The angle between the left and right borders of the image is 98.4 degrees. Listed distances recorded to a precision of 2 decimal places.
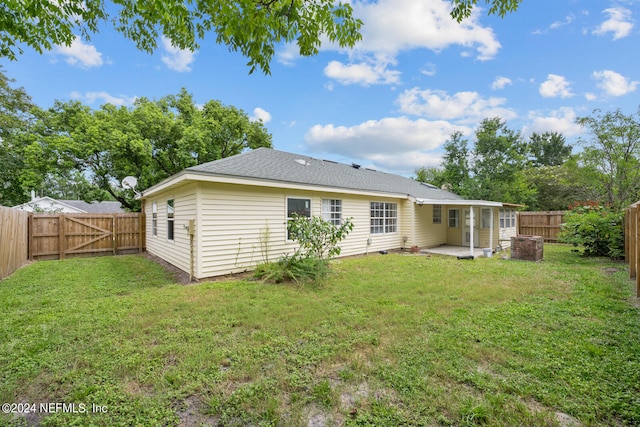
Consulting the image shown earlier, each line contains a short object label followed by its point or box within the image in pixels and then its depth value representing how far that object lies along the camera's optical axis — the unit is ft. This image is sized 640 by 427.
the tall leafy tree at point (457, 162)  64.69
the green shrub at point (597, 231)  28.48
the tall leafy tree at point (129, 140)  43.55
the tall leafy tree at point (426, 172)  93.38
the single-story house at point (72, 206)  79.46
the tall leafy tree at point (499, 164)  61.00
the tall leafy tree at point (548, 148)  96.48
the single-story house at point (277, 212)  21.63
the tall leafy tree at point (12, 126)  46.39
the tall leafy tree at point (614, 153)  36.40
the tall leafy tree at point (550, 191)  66.09
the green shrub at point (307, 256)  20.56
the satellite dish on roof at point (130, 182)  37.06
